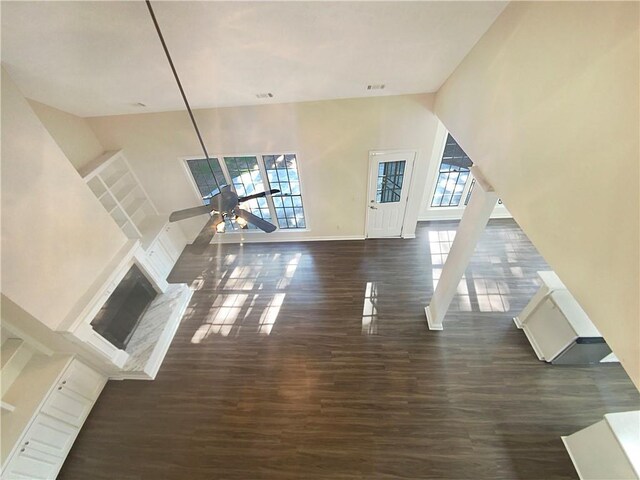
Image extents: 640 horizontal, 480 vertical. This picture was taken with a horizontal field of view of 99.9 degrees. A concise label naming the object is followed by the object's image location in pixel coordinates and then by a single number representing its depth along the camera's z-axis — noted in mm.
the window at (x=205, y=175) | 4688
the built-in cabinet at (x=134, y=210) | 4086
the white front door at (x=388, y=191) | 4496
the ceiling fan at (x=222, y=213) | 2273
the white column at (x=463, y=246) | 2492
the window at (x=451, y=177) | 4898
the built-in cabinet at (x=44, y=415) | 2727
